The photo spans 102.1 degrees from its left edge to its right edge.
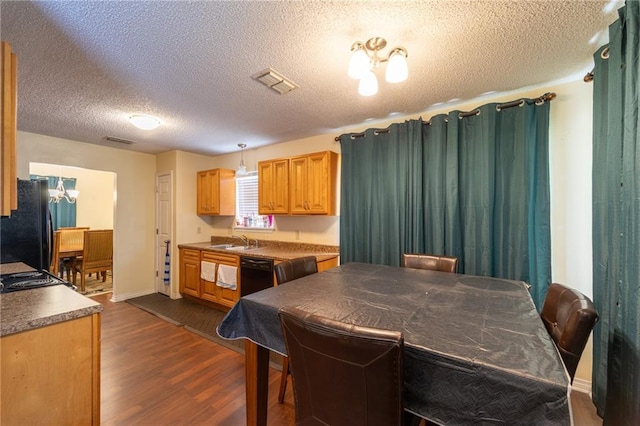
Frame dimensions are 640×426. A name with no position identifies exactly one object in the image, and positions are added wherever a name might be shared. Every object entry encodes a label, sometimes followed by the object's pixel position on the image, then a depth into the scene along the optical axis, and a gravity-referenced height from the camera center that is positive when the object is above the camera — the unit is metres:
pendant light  3.86 +0.82
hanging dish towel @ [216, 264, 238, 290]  3.50 -0.90
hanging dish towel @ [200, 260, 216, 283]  3.76 -0.88
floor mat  2.94 -1.44
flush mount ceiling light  2.73 +0.96
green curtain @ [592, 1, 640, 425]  1.26 -0.05
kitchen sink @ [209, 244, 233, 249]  4.12 -0.57
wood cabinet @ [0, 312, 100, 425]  1.03 -0.71
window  4.25 +0.11
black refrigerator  2.21 -0.17
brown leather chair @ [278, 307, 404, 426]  0.84 -0.55
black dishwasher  3.19 -0.80
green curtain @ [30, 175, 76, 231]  5.98 +0.01
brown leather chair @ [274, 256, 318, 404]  1.92 -0.48
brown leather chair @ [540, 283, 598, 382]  1.03 -0.47
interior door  4.36 -0.47
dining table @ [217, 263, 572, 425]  0.78 -0.48
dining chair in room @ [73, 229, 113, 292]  4.45 -0.77
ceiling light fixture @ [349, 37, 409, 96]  1.40 +0.82
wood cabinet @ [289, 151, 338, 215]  3.21 +0.37
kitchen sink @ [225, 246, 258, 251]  3.90 -0.57
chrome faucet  4.25 -0.45
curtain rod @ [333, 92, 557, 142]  2.11 +0.95
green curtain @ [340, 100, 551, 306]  2.16 +0.20
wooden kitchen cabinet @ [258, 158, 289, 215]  3.55 +0.36
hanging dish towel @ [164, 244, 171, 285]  4.37 -1.00
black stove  1.47 -0.44
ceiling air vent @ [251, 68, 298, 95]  1.96 +1.05
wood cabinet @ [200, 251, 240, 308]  3.51 -1.11
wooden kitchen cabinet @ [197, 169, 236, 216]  4.29 +0.32
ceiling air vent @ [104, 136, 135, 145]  3.65 +1.03
